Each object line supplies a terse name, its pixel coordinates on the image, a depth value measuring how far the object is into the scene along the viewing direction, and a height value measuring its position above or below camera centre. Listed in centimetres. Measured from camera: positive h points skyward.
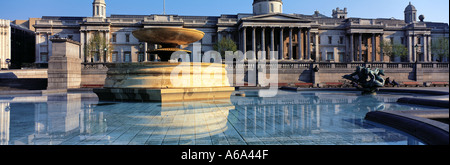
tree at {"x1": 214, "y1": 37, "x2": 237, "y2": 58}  6059 +787
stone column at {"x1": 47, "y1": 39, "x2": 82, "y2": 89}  2608 +175
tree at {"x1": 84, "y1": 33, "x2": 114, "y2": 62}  5822 +763
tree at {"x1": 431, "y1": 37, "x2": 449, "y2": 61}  6673 +832
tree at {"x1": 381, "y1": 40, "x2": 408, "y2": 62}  6957 +799
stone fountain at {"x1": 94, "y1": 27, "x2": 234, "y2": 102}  1287 +13
